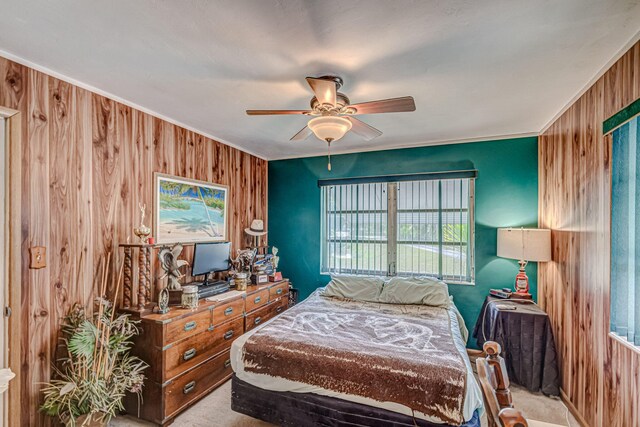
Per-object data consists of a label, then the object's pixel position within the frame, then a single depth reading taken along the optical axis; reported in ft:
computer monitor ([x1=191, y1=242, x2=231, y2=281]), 10.01
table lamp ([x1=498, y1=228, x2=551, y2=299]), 9.57
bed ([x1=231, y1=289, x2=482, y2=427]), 5.86
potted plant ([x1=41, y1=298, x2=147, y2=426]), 6.38
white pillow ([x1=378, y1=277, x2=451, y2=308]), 10.34
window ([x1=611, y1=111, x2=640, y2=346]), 5.52
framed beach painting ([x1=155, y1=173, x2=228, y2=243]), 9.62
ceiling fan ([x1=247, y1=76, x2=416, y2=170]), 6.04
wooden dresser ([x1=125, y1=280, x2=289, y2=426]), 7.38
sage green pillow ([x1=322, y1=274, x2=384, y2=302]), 11.08
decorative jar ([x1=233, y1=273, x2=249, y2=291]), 10.89
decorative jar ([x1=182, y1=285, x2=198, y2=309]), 8.50
